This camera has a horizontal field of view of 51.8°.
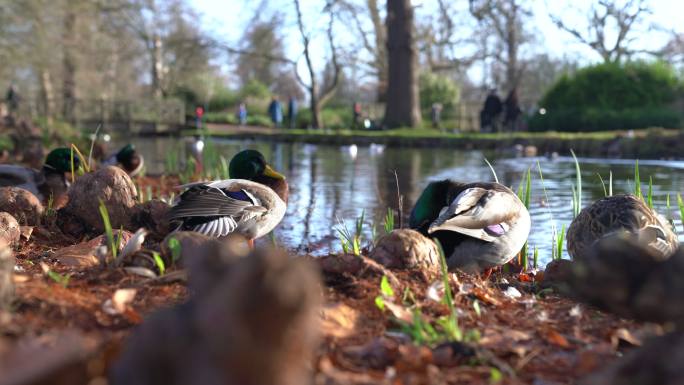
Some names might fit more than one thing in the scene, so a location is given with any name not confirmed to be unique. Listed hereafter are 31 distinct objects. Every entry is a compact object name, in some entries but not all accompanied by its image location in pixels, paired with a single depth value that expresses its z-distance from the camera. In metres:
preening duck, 3.25
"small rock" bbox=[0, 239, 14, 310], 1.80
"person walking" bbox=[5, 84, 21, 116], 24.39
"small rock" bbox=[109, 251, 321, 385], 1.17
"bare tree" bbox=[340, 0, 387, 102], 28.42
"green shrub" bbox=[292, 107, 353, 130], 35.03
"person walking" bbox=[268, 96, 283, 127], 32.75
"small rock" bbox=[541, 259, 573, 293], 3.22
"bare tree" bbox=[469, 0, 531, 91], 16.86
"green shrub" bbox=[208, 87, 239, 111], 50.00
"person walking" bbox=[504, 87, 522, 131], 22.69
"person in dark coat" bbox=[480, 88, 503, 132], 23.19
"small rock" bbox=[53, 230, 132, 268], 3.07
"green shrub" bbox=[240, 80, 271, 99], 51.68
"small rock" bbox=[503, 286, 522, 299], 2.89
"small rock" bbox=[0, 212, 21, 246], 3.37
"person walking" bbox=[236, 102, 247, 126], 38.57
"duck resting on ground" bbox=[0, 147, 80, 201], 5.46
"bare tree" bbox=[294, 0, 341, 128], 28.75
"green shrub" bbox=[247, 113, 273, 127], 40.10
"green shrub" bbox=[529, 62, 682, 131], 22.12
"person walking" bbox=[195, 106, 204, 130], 34.03
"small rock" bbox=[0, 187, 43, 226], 4.18
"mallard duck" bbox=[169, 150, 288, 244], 3.70
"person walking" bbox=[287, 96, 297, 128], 32.59
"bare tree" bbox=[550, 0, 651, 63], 31.48
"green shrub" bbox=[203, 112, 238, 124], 43.58
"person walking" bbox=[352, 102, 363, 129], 29.98
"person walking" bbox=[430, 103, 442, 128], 28.67
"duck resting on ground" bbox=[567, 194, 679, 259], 3.12
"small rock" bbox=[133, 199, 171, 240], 4.22
